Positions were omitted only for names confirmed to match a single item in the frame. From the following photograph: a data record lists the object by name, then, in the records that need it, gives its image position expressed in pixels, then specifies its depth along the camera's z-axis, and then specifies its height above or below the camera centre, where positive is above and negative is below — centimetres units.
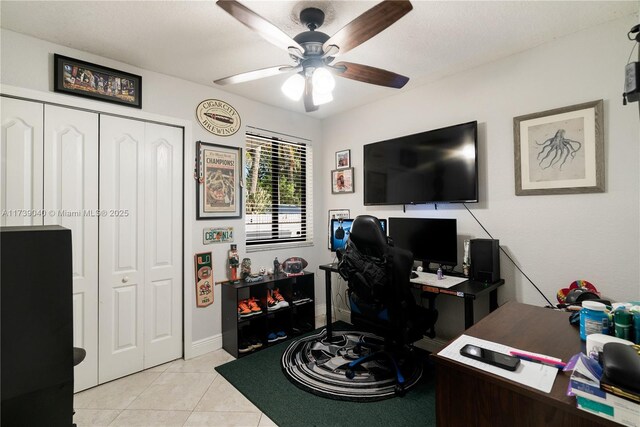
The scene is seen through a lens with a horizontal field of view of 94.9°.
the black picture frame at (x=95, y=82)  210 +106
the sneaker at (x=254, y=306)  285 -87
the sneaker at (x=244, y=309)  278 -87
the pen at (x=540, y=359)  98 -50
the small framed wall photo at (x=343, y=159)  350 +70
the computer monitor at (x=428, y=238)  243 -19
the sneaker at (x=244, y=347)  274 -122
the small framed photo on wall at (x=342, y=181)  347 +44
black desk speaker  221 -34
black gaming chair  199 -50
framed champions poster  278 +37
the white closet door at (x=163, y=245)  253 -23
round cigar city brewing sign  280 +101
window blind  326 +31
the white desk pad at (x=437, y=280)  219 -51
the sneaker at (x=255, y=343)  280 -121
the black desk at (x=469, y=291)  200 -53
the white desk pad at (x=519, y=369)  90 -51
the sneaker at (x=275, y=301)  299 -87
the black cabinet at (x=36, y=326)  65 -25
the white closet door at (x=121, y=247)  230 -22
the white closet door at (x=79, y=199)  209 +15
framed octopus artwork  192 +45
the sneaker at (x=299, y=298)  321 -90
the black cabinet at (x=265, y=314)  277 -98
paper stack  71 -47
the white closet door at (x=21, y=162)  192 +39
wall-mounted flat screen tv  243 +45
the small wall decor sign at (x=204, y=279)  276 -58
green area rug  183 -127
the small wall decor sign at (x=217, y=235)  282 -16
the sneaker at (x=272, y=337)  291 -119
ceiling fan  131 +91
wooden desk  83 -54
